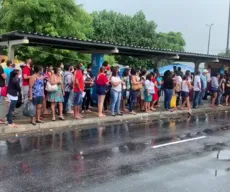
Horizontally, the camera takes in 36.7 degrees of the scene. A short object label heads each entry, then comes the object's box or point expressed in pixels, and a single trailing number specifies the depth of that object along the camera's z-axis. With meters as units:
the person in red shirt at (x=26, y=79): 11.16
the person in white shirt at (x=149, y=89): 13.79
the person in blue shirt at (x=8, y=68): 10.95
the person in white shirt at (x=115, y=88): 12.54
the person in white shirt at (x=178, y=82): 15.56
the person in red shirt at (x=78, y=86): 11.37
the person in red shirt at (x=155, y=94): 14.56
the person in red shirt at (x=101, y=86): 12.19
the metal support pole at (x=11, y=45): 11.16
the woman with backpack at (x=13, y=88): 9.52
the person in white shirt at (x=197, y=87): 16.22
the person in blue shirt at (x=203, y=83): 16.98
